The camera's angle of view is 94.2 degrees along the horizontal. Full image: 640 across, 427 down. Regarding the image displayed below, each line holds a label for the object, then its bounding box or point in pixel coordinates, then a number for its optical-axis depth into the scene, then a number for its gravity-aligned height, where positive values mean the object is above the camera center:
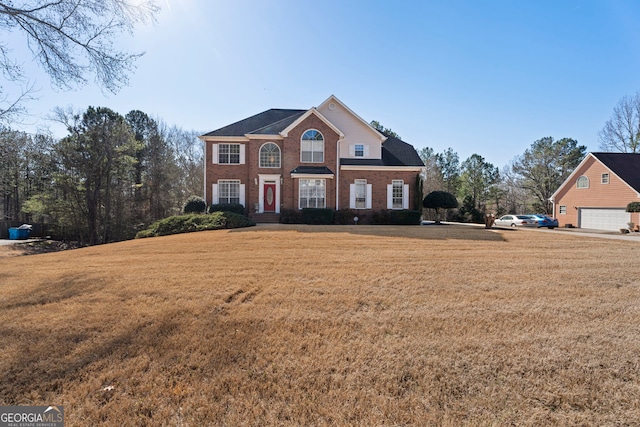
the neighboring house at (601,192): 25.08 +1.66
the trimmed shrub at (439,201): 22.17 +0.71
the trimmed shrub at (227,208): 18.81 +0.15
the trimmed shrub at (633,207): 22.94 +0.26
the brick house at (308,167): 19.66 +2.98
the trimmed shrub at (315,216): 18.23 -0.35
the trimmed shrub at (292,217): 18.56 -0.42
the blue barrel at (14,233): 28.97 -2.21
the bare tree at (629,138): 33.19 +8.24
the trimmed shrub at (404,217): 19.25 -0.43
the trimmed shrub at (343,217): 19.06 -0.43
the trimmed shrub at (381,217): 19.45 -0.45
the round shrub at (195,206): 18.97 +0.28
